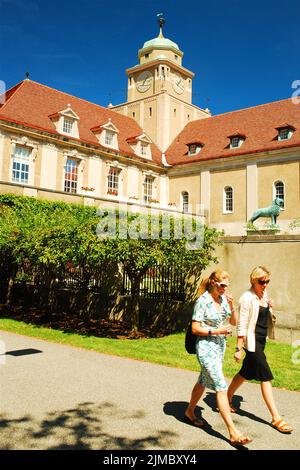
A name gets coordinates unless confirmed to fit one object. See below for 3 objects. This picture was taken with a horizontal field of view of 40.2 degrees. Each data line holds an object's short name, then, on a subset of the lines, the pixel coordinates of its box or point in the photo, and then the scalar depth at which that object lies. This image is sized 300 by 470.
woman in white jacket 5.34
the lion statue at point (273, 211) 16.22
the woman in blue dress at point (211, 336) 4.95
